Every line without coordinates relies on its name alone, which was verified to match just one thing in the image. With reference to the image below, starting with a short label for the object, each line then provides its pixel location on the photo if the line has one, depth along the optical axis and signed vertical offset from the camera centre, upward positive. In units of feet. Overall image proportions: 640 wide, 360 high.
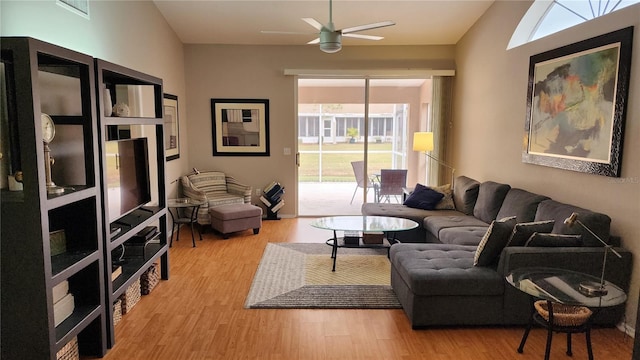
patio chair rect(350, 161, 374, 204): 23.32 -2.17
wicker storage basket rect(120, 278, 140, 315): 11.18 -4.39
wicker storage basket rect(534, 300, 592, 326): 8.73 -3.67
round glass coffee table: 14.60 -3.17
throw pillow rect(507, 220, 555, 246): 10.43 -2.31
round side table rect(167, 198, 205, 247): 17.52 -3.56
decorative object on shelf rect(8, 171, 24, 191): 7.34 -0.84
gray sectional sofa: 10.09 -3.31
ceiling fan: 13.12 +3.11
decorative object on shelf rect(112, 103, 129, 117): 11.36 +0.62
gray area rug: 11.83 -4.57
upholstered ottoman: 18.45 -3.68
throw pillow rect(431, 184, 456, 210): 18.19 -2.81
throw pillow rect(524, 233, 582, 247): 10.27 -2.49
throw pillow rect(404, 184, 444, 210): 18.22 -2.70
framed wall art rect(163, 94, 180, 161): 18.93 +0.29
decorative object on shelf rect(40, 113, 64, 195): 8.07 -0.29
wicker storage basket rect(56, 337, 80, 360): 8.22 -4.33
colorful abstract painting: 10.77 +0.94
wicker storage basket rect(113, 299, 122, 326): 10.55 -4.46
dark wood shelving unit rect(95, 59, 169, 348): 9.53 -0.74
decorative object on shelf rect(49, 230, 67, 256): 8.57 -2.23
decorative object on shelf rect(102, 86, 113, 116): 10.33 +0.69
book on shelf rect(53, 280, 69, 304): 8.41 -3.17
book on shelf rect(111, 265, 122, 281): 10.37 -3.39
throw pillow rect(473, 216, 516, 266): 10.40 -2.60
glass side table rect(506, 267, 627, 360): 7.83 -2.94
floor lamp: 20.25 -0.25
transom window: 11.85 +3.86
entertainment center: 7.14 -1.44
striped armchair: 19.30 -2.71
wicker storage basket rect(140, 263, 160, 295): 12.42 -4.31
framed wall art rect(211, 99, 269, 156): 22.17 +0.38
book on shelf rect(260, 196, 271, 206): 22.34 -3.47
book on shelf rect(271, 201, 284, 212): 22.39 -3.78
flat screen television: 10.22 -1.14
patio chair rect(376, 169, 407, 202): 22.39 -2.40
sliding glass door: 22.68 -0.04
